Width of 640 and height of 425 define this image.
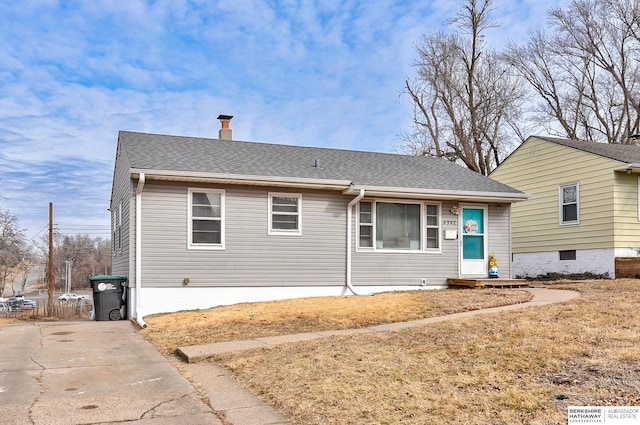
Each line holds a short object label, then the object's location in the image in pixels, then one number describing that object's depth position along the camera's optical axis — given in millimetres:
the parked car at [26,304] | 55047
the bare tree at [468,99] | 32094
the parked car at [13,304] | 50219
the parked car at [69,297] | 52144
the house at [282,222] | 13422
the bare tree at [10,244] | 39781
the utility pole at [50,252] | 32094
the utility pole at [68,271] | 66625
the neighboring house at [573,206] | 17391
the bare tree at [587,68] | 30984
